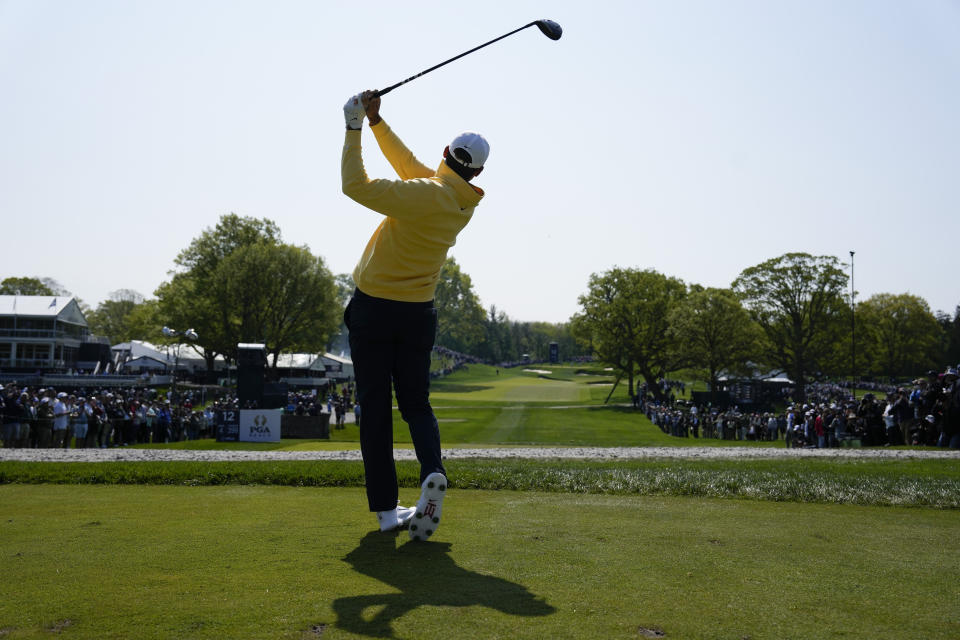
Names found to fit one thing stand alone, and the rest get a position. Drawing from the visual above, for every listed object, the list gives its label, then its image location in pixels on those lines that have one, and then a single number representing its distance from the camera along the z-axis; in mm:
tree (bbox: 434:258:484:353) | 119438
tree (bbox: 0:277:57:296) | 102188
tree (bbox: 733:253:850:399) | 65562
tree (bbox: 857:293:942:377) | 91562
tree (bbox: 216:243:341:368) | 58969
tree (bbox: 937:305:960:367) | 97125
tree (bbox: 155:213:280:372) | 59656
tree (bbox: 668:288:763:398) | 61500
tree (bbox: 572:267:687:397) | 68500
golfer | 4648
